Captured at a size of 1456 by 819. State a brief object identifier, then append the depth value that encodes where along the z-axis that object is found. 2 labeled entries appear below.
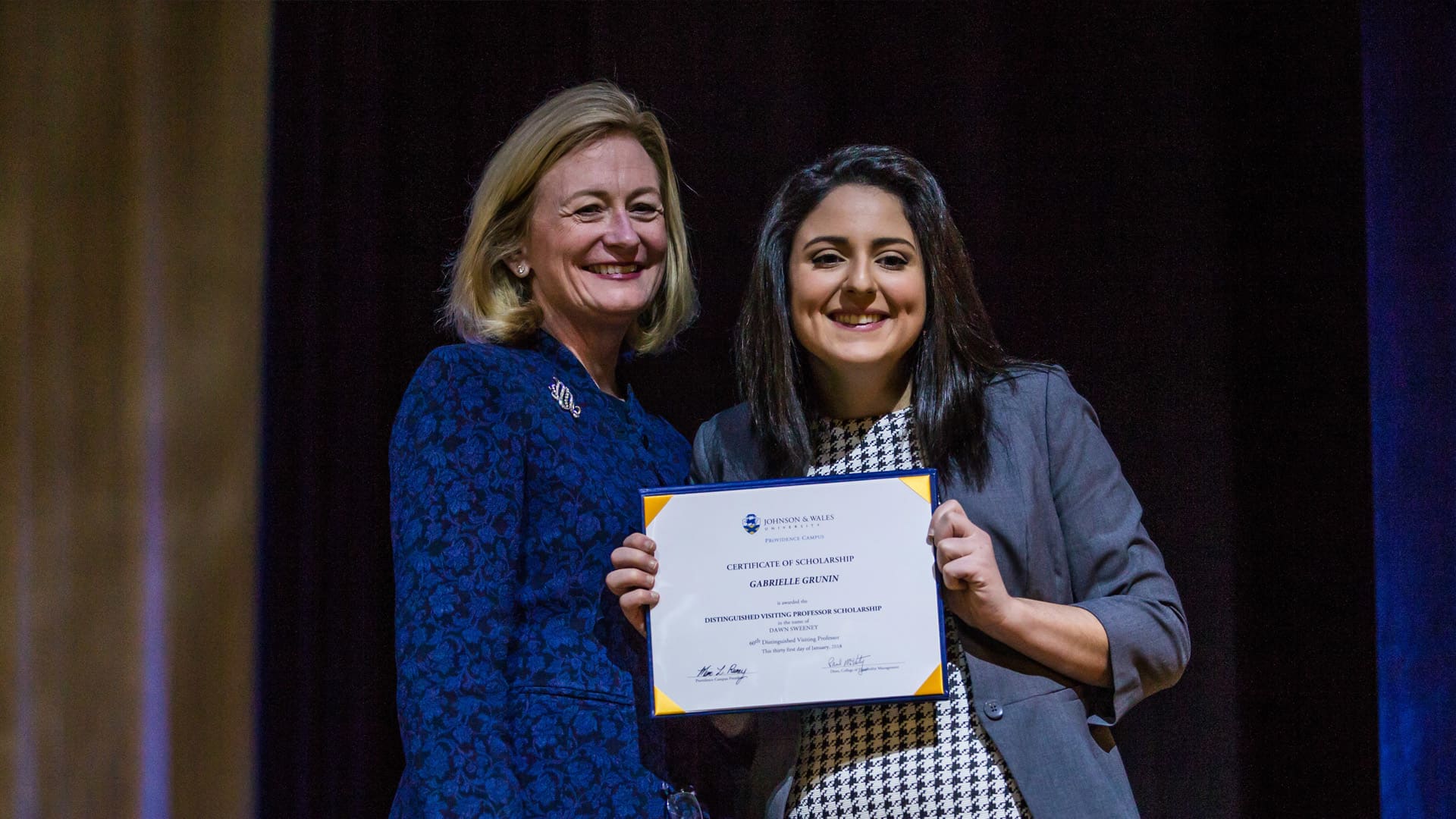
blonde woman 3.10
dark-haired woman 3.09
